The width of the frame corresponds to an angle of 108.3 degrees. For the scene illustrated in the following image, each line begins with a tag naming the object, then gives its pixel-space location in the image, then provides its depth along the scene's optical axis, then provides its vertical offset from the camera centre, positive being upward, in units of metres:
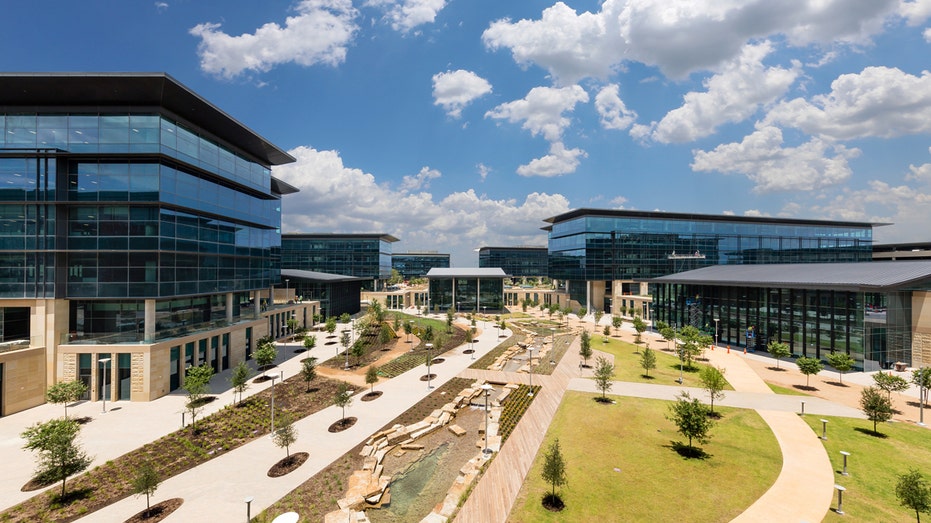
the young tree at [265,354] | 36.69 -9.80
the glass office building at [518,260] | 156.38 +2.02
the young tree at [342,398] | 25.98 -10.36
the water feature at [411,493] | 16.62 -12.47
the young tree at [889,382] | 27.59 -9.85
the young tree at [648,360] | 35.62 -10.26
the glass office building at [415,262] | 174.75 +1.35
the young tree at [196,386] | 25.06 -9.44
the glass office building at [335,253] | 106.88 +3.76
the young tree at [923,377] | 27.41 -9.44
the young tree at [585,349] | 39.66 -10.19
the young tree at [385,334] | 53.89 -11.44
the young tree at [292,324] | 54.67 -9.68
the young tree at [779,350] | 39.12 -10.14
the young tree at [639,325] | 55.26 -10.26
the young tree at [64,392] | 26.50 -10.14
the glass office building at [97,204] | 29.86 +5.62
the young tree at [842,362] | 33.81 -10.03
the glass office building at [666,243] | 88.19 +5.77
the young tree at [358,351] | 41.26 -10.60
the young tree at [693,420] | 20.45 -9.62
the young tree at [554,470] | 16.33 -10.03
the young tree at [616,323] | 64.51 -11.30
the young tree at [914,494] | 14.18 -9.86
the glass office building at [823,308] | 37.44 -5.78
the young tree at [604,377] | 29.31 -9.98
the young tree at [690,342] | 38.97 -9.69
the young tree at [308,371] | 32.94 -10.47
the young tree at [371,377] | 31.02 -10.41
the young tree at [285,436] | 20.61 -10.61
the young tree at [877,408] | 23.28 -10.09
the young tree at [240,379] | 28.88 -9.80
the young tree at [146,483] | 15.74 -10.27
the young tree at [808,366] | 33.38 -10.15
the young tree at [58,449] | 17.20 -9.54
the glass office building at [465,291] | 87.12 -6.88
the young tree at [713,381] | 26.69 -9.49
